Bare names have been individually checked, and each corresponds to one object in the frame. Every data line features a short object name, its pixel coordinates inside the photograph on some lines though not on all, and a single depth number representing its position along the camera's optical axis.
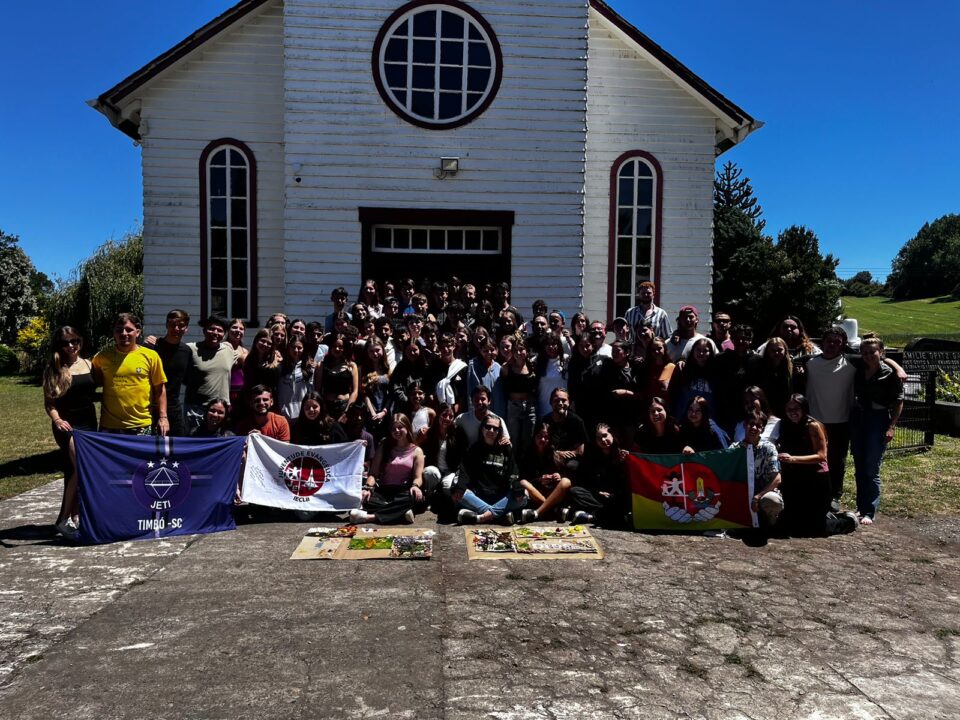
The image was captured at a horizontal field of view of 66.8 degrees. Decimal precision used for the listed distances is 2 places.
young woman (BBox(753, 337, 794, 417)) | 7.31
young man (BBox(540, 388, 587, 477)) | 7.23
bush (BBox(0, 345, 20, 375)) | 30.25
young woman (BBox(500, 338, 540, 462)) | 7.67
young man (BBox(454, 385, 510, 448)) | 7.21
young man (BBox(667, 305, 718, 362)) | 7.84
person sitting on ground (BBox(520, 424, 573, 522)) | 7.03
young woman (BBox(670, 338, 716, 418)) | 7.46
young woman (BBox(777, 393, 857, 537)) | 6.76
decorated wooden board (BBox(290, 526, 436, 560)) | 5.96
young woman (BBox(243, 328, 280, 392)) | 7.56
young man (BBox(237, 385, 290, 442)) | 7.27
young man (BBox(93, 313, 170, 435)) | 6.46
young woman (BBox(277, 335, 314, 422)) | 7.69
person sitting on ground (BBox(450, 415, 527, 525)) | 7.00
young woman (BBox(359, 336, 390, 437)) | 7.95
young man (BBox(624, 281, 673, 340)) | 9.05
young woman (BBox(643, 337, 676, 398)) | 7.57
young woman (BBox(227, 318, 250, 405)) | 7.67
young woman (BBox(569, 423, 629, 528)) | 7.02
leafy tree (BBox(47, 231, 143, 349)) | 24.47
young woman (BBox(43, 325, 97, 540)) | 6.30
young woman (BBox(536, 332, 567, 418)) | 7.84
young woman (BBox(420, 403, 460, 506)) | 7.33
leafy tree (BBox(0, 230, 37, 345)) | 45.00
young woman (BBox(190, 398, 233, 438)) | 7.12
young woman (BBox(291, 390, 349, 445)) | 7.36
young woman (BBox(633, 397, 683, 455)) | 7.10
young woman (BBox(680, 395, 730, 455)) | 7.21
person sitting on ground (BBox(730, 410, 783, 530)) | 6.68
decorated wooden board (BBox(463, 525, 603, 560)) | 6.02
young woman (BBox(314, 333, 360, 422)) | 7.63
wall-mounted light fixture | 11.51
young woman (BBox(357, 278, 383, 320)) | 9.95
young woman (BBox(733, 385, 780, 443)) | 6.86
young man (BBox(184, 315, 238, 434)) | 7.36
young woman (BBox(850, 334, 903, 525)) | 7.19
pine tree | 44.84
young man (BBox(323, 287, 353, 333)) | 9.77
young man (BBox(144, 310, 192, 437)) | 7.16
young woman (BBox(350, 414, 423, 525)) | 7.04
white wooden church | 11.41
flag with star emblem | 6.35
